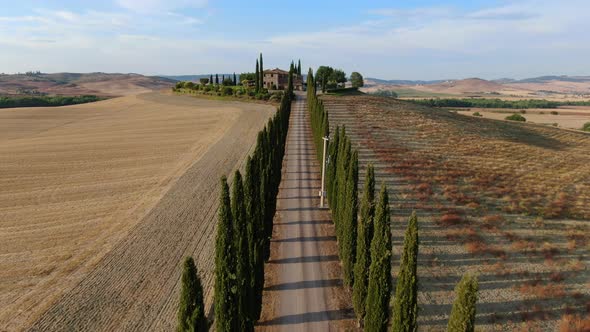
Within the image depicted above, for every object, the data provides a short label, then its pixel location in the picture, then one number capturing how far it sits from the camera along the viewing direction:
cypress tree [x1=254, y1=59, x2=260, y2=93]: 97.31
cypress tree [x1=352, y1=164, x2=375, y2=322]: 17.59
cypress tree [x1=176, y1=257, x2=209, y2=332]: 12.12
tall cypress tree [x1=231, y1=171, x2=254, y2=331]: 15.59
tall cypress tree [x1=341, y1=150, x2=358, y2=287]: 20.34
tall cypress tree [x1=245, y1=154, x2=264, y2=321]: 17.95
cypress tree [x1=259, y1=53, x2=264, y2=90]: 99.19
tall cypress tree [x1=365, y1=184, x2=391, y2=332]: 15.09
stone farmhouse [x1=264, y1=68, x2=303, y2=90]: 121.94
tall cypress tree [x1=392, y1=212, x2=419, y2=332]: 12.95
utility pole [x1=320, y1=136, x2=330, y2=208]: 31.98
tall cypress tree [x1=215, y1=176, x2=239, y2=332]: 14.57
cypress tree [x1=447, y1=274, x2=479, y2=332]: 10.27
